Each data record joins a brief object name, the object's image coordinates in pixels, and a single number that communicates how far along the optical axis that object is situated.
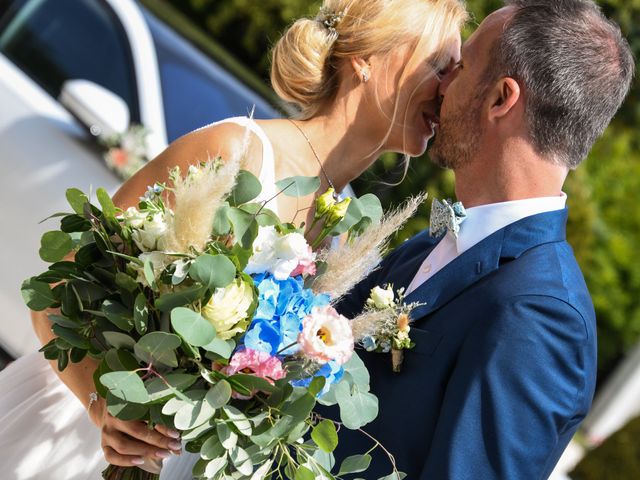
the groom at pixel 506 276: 2.11
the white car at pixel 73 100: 4.13
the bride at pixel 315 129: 2.68
